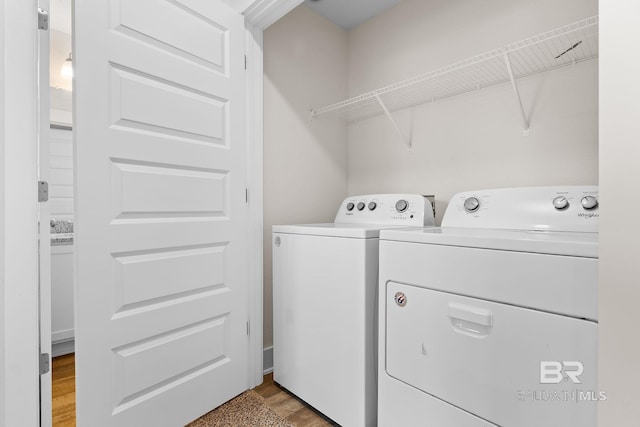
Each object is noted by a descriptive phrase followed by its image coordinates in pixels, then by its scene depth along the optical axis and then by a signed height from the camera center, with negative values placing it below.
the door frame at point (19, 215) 1.01 -0.01
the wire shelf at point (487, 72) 1.36 +0.72
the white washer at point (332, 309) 1.34 -0.46
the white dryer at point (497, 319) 0.83 -0.34
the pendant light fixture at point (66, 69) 2.19 +0.99
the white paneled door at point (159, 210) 1.18 +0.01
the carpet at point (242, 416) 1.46 -0.98
